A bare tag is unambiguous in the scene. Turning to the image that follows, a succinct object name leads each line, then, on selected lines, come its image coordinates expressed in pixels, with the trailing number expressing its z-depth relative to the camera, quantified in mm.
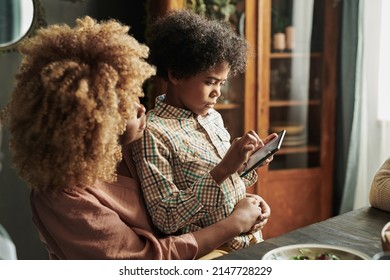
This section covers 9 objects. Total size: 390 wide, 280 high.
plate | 942
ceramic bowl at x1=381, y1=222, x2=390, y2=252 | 903
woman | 1015
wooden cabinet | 2686
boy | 1219
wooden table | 1024
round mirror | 2285
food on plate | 960
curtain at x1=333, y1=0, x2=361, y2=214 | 2686
